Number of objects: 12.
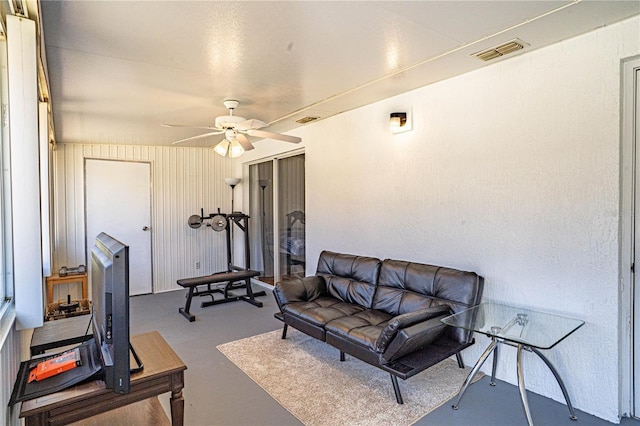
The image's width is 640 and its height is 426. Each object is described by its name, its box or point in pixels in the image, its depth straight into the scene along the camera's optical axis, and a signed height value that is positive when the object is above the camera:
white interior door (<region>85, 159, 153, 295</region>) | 5.55 +0.03
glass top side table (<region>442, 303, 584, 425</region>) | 2.10 -0.77
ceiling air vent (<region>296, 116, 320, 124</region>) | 4.45 +1.10
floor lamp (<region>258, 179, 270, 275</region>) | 6.16 -0.52
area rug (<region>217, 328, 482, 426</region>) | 2.34 -1.34
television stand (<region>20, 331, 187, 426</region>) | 1.32 -0.73
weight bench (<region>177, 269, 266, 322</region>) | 4.54 -1.11
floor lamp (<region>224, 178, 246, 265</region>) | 6.23 +0.39
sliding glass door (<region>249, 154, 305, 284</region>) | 5.28 -0.16
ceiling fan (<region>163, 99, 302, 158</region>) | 3.35 +0.74
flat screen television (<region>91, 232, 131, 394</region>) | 1.27 -0.39
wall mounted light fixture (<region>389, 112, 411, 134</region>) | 3.45 +0.82
